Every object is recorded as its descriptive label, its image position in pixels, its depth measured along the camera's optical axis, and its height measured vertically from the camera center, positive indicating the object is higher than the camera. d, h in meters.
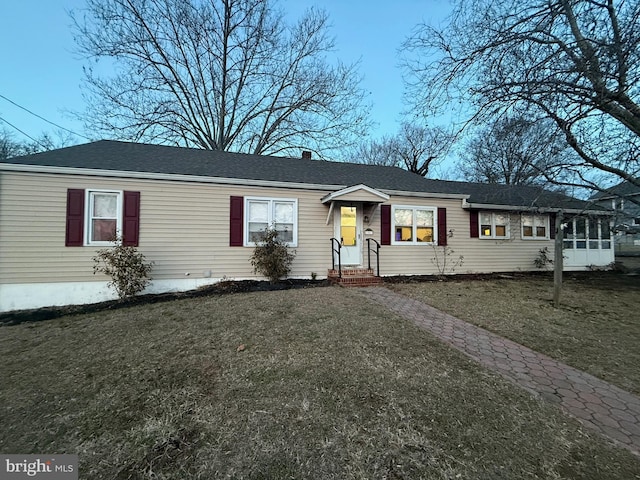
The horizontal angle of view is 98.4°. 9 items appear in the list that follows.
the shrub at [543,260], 10.96 -0.44
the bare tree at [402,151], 23.14 +8.82
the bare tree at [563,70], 4.46 +3.27
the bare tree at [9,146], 20.73 +7.91
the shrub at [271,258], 7.68 -0.26
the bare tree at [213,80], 13.05 +9.07
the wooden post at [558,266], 6.05 -0.37
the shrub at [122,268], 6.54 -0.46
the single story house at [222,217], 6.63 +0.95
